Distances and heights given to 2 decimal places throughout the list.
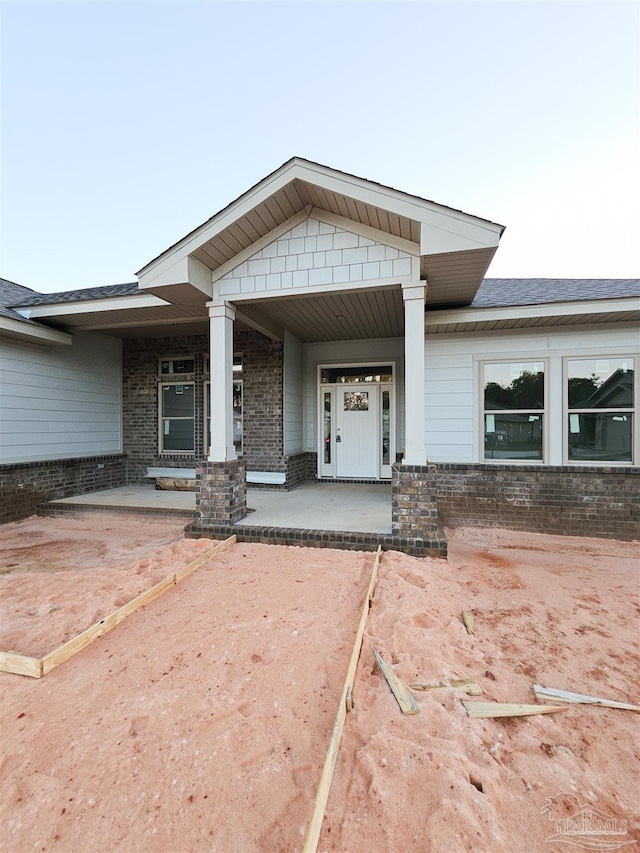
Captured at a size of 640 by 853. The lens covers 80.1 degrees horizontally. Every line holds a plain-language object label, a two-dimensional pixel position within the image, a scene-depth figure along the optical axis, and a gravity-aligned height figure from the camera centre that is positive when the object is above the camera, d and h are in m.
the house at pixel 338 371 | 4.34 +0.94
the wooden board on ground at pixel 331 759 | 1.24 -1.35
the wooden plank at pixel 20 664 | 2.20 -1.40
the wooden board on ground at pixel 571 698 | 2.06 -1.52
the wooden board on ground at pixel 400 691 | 1.95 -1.45
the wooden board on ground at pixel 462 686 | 2.13 -1.49
